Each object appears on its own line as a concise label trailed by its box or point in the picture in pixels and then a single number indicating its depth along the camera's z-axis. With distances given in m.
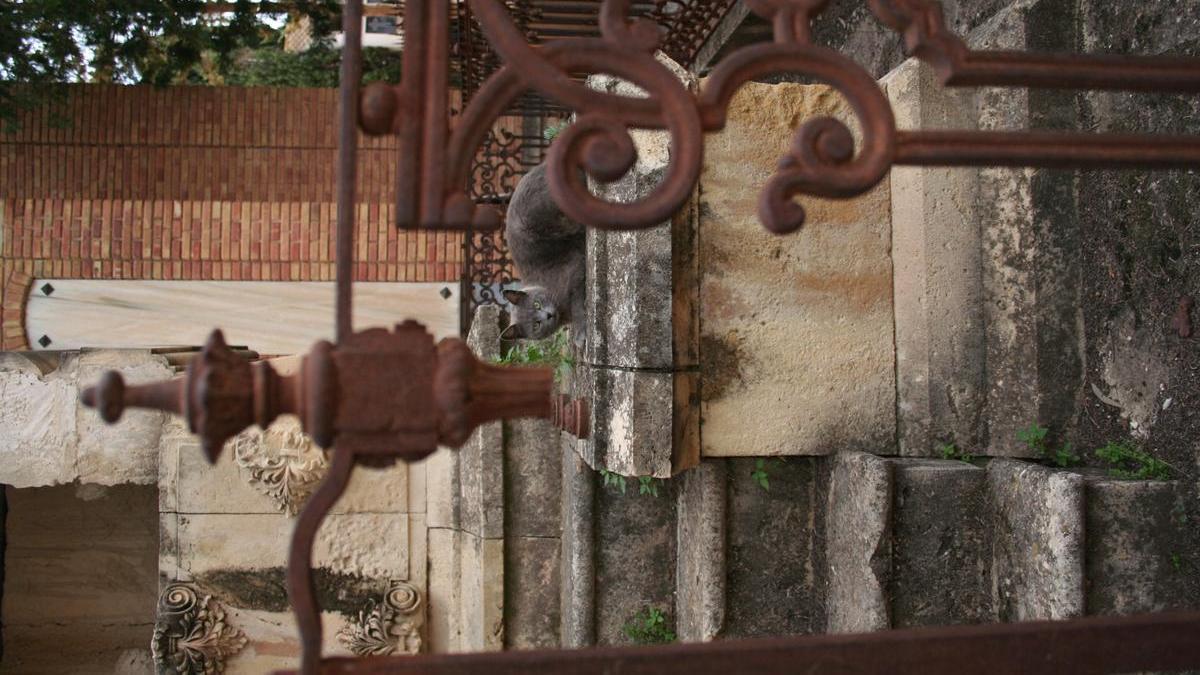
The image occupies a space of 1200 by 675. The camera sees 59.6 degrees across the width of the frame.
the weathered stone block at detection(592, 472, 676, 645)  3.86
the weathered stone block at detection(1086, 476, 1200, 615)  2.74
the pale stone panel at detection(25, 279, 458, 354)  7.64
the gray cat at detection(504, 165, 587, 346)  3.61
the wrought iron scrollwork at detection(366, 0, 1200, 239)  1.64
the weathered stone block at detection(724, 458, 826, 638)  3.49
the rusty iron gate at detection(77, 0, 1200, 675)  1.56
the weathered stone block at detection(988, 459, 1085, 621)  2.70
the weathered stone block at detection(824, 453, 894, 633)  3.01
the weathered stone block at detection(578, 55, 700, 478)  3.13
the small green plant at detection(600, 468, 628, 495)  3.66
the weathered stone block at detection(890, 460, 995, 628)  3.06
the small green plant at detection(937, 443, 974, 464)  3.32
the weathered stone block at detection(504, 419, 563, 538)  4.25
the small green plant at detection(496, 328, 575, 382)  4.16
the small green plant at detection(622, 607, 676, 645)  3.86
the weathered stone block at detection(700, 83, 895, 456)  3.31
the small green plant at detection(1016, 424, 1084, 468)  3.22
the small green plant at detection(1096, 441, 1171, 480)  2.91
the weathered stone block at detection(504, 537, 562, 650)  4.18
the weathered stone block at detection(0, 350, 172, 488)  4.18
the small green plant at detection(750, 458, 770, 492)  3.44
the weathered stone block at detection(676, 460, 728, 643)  3.43
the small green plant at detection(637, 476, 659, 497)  3.71
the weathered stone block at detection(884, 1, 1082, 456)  3.28
